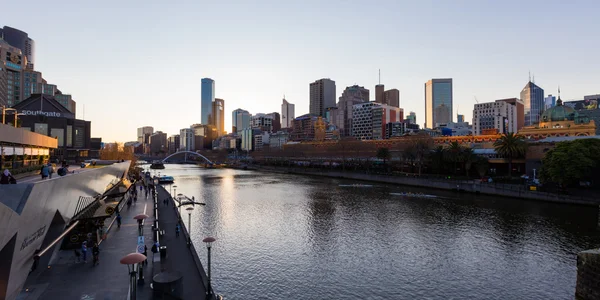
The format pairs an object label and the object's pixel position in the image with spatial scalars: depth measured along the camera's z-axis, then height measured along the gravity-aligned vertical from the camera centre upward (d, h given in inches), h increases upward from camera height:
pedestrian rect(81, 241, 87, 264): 792.9 -237.1
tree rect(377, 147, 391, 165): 3698.3 +15.6
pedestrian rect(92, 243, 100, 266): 786.2 -244.1
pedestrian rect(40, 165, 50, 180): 638.6 -37.4
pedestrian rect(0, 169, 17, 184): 531.7 -41.8
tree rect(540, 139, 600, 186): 1856.5 -35.3
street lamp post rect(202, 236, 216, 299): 638.4 -274.3
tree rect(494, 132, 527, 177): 2610.7 +82.3
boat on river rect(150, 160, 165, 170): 6426.7 -253.5
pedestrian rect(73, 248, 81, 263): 792.8 -255.6
